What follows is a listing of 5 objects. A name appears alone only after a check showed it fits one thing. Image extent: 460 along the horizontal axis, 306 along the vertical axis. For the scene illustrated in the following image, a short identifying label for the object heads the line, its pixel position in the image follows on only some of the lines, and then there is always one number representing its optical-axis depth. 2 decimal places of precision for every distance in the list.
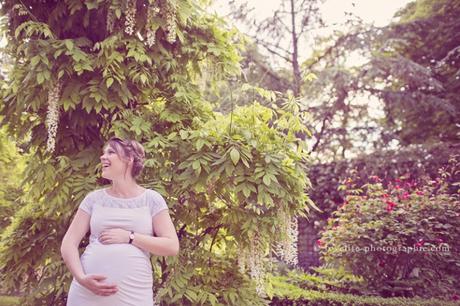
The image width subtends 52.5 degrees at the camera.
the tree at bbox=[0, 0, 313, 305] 3.34
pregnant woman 2.25
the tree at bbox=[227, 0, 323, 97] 11.13
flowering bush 6.14
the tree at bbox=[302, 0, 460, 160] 10.88
